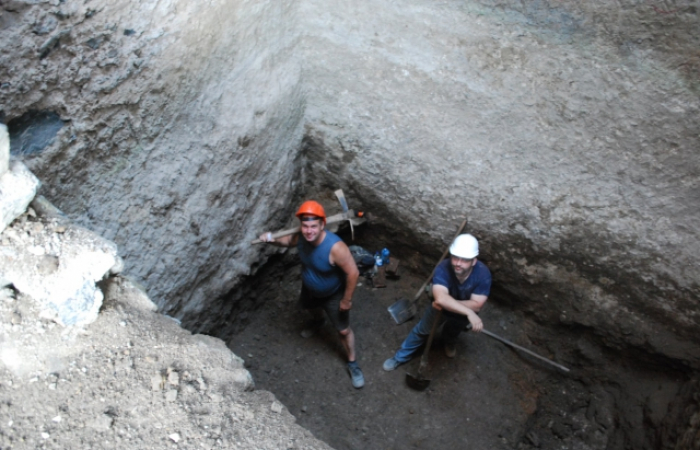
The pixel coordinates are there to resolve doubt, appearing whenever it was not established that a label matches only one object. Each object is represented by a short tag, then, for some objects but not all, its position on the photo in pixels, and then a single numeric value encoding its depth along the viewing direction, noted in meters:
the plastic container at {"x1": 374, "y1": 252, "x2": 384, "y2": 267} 5.17
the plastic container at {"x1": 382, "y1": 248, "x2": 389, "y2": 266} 5.14
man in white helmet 3.76
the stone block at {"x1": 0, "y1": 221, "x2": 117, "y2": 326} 2.42
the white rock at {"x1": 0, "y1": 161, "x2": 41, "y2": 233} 2.39
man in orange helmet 3.70
